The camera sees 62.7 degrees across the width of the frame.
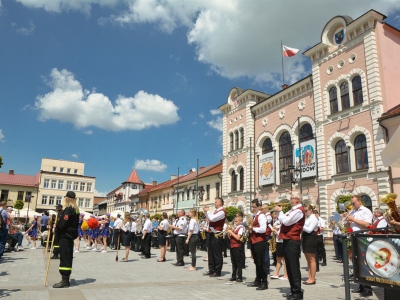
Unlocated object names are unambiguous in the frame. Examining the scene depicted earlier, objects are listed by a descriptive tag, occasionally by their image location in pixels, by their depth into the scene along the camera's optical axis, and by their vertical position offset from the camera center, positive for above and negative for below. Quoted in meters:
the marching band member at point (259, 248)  7.41 -0.48
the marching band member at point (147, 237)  13.91 -0.51
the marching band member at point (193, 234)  10.91 -0.28
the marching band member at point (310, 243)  7.99 -0.38
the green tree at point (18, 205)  45.07 +2.48
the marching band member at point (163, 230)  14.05 -0.21
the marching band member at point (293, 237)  6.34 -0.20
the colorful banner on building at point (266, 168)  30.48 +5.42
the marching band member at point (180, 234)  12.17 -0.33
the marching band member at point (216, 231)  9.05 -0.17
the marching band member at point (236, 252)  8.32 -0.65
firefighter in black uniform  7.31 -0.20
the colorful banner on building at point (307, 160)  26.00 +5.35
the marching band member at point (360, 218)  6.91 +0.22
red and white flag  29.06 +15.22
